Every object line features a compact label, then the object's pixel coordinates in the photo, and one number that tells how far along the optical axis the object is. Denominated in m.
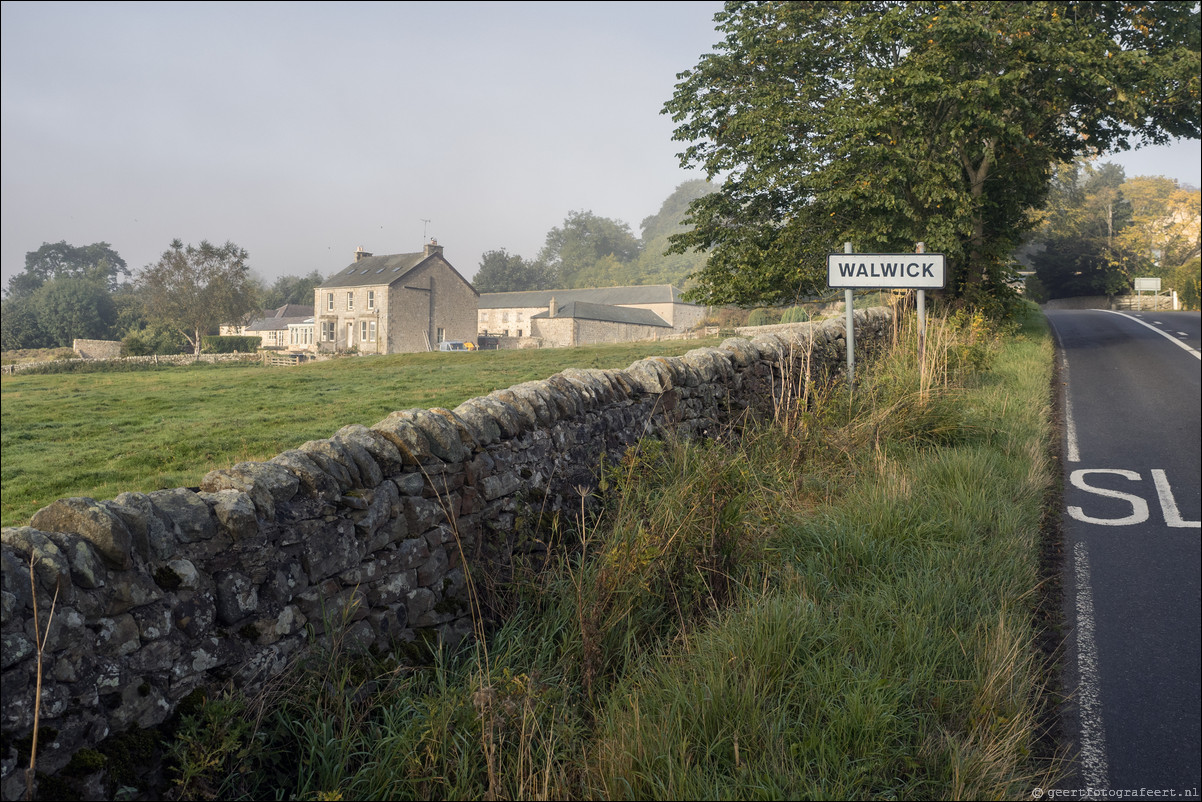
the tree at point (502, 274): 105.88
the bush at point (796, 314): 29.25
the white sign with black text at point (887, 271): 9.04
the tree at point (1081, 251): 51.19
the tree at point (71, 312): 63.16
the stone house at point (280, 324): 77.25
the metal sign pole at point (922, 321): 9.90
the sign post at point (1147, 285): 44.91
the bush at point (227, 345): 55.16
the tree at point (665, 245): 117.43
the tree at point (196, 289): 58.38
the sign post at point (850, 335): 8.80
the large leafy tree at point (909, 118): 16.12
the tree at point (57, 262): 112.62
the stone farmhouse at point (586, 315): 74.19
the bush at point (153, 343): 39.75
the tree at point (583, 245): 130.88
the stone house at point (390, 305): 60.47
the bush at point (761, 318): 40.36
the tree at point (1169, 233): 52.25
